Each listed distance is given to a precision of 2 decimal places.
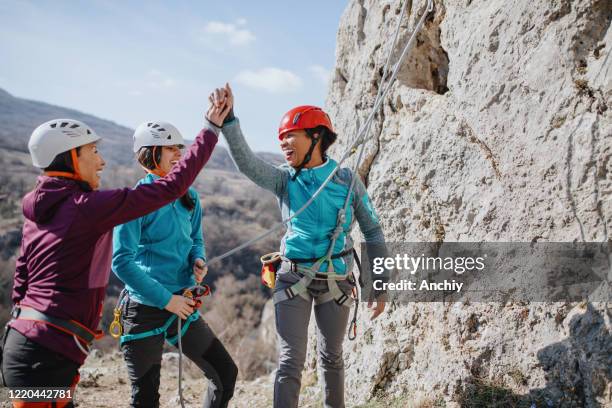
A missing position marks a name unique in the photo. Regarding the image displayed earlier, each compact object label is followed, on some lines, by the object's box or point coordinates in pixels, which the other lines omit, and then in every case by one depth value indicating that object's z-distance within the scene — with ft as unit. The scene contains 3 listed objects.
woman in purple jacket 6.83
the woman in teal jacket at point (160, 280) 9.20
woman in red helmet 10.17
